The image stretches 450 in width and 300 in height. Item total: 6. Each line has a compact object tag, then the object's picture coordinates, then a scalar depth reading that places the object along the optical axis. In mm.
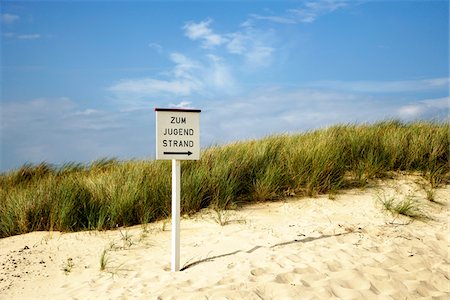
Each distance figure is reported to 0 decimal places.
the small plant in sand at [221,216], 7426
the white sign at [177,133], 5707
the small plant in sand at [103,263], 5980
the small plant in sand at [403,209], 8141
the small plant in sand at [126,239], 6752
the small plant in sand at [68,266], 6137
